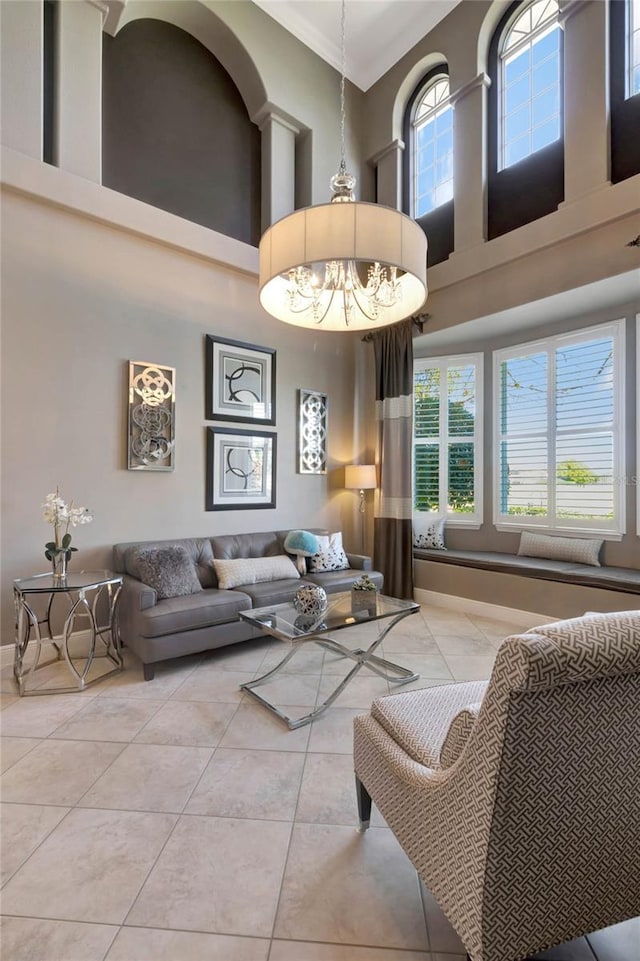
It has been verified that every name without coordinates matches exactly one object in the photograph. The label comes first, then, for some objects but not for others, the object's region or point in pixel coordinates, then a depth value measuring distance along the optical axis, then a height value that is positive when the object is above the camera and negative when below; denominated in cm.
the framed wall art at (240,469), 387 +11
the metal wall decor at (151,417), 341 +53
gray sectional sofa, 268 -87
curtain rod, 452 +173
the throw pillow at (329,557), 396 -73
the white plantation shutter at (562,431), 388 +50
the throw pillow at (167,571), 294 -65
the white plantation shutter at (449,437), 479 +51
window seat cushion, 334 -78
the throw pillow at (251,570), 338 -75
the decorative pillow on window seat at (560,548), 387 -64
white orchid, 266 -24
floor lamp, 468 +4
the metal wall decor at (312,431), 452 +55
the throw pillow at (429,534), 481 -61
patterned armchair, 77 -65
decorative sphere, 253 -73
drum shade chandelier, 188 +110
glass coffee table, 224 -81
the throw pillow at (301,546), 391 -60
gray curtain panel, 457 +19
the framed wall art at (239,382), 386 +96
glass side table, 255 -99
